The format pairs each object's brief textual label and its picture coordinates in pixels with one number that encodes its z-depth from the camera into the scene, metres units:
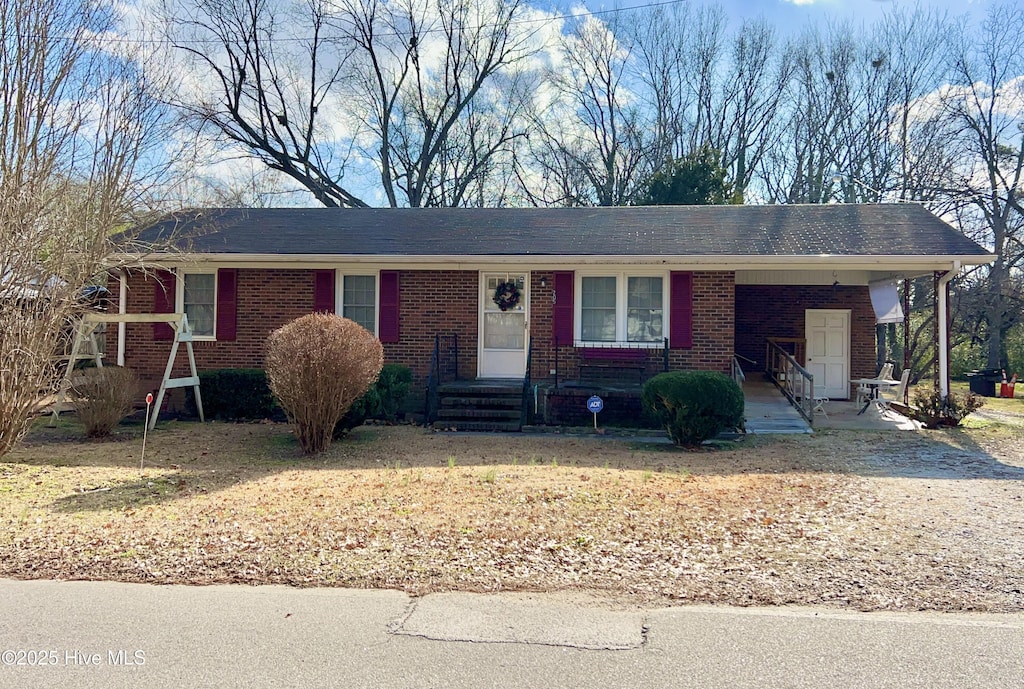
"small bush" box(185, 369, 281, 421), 12.21
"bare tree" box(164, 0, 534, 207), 29.14
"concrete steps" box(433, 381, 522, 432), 11.30
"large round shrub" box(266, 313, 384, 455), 8.48
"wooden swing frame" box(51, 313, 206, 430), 10.84
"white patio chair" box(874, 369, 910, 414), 13.09
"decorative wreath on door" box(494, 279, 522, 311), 13.23
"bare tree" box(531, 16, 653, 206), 32.44
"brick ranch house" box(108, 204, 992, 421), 12.45
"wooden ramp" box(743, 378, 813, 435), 11.10
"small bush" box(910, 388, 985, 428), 11.40
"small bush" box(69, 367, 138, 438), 9.98
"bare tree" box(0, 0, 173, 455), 7.75
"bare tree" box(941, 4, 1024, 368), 23.36
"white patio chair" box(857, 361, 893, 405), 13.38
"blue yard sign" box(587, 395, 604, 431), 10.81
